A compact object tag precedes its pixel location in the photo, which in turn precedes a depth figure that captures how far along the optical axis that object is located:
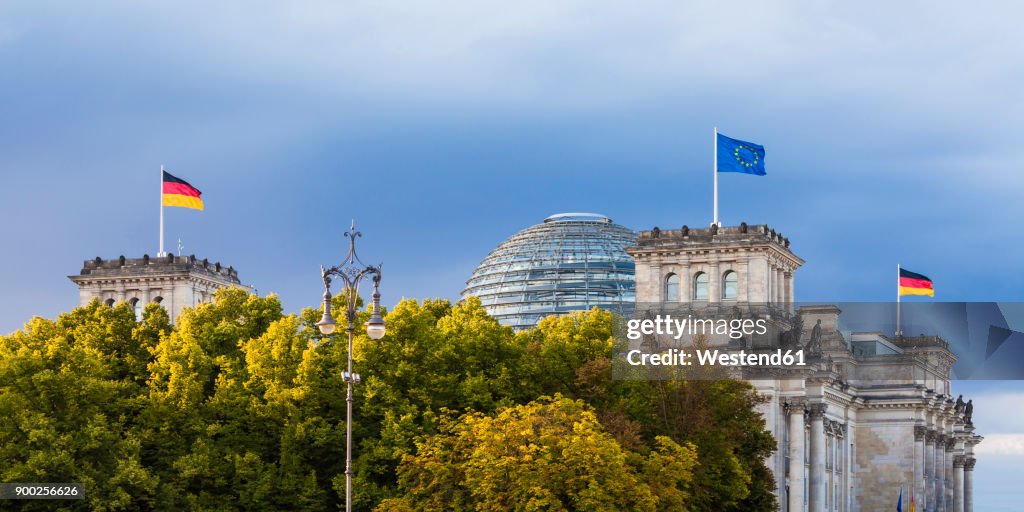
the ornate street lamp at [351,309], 64.31
